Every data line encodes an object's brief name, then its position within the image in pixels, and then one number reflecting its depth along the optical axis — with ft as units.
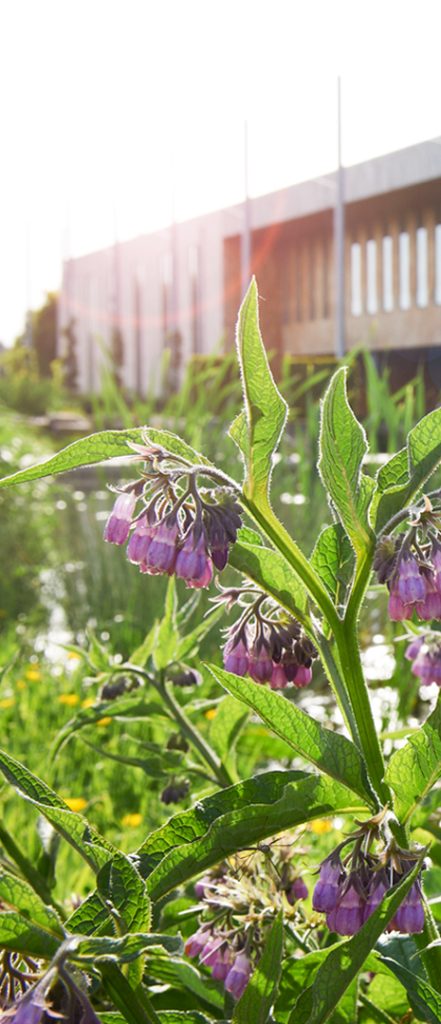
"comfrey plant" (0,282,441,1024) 2.24
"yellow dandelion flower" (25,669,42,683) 12.97
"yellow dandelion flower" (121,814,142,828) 8.82
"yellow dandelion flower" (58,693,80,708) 12.03
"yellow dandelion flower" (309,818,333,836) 8.16
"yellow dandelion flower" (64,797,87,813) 8.42
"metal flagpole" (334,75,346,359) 67.05
